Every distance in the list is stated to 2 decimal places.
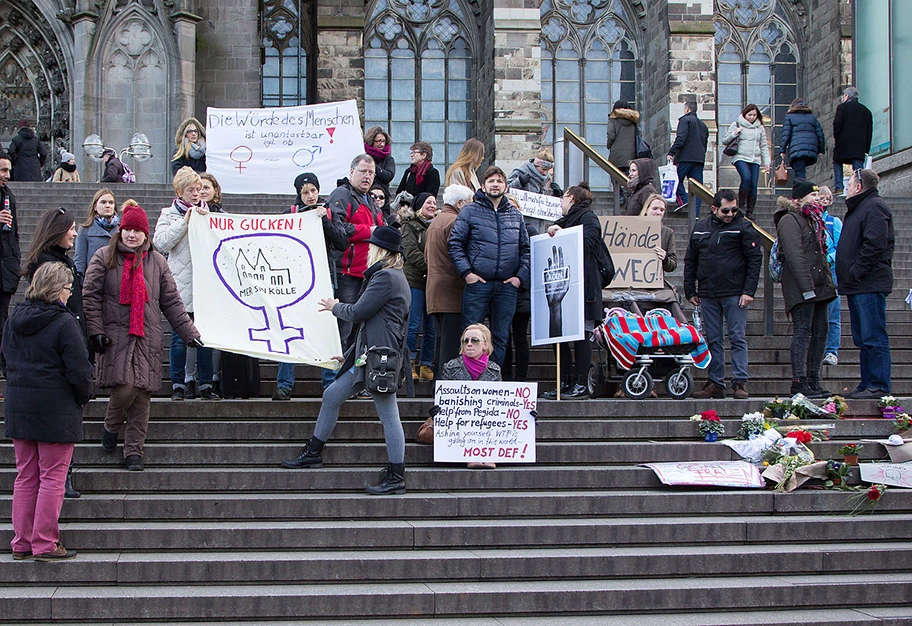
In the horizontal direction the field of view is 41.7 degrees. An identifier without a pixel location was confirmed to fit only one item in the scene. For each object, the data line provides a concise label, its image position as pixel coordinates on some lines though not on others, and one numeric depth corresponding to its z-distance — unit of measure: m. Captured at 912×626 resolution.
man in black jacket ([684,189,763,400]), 10.40
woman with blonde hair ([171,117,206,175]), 13.38
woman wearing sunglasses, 8.78
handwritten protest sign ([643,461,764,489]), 8.52
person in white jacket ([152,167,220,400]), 9.54
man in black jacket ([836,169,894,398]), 10.21
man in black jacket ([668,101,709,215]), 16.61
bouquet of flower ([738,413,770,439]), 9.24
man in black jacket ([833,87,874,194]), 16.89
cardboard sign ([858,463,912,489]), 8.80
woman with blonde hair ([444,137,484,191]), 10.61
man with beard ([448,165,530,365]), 9.83
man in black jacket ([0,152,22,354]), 9.84
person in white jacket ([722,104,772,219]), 15.65
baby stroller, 10.12
